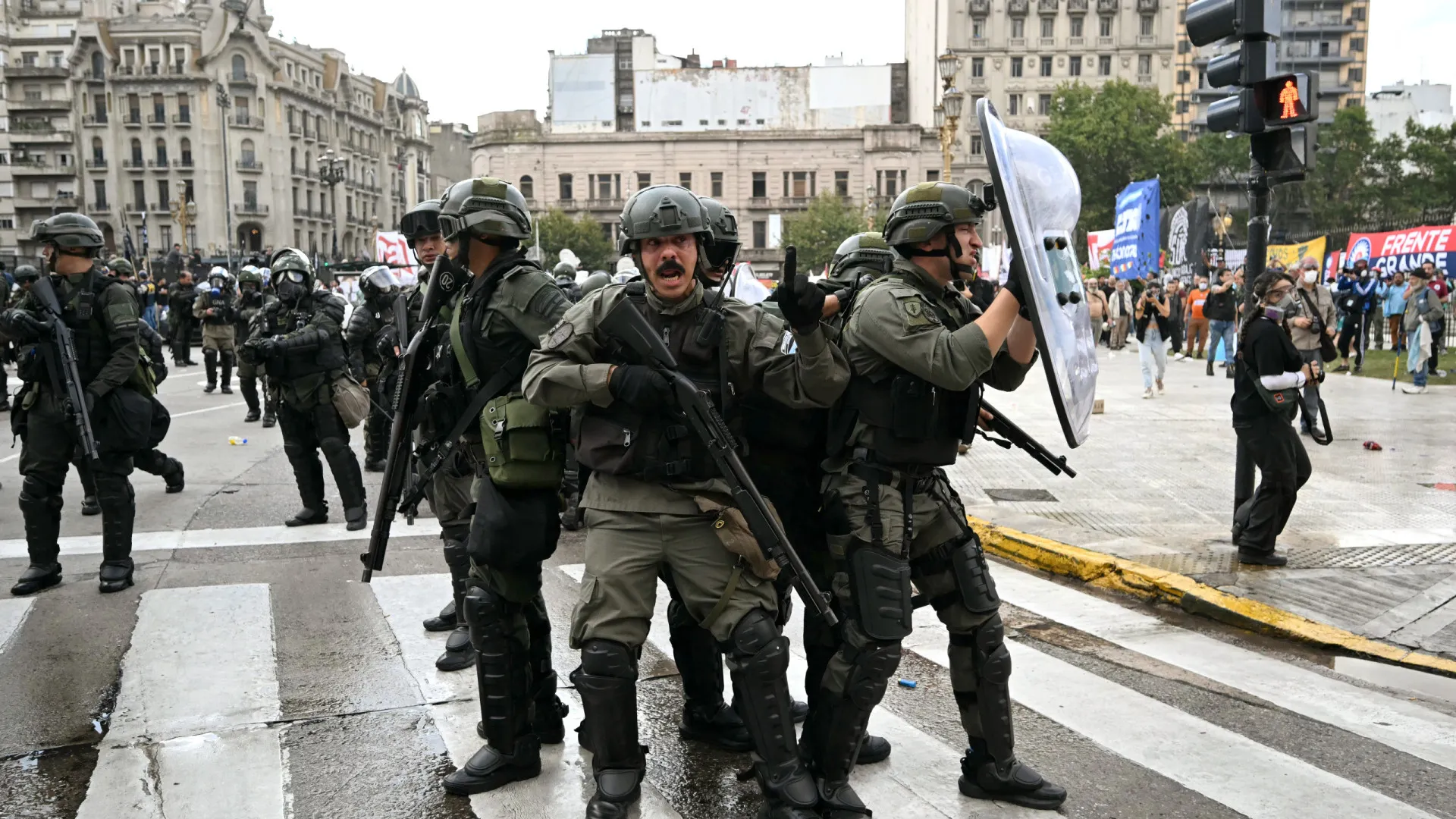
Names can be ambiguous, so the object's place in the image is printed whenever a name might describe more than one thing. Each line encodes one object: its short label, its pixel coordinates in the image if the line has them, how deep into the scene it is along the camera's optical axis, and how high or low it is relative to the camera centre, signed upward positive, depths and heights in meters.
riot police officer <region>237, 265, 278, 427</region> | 13.08 -0.59
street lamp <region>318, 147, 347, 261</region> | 44.38 +3.84
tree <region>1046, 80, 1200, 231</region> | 74.44 +7.06
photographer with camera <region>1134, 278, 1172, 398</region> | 15.95 -1.09
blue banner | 21.89 +0.42
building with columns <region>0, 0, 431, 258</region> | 78.06 +9.52
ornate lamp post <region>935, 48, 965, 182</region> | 20.16 +2.73
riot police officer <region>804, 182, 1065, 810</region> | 3.62 -0.74
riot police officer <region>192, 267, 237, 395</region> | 16.61 -0.75
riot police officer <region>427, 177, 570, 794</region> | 3.91 -0.69
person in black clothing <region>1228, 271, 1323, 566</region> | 6.86 -0.96
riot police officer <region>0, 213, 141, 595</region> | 6.60 -0.67
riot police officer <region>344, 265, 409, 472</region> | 9.30 -0.56
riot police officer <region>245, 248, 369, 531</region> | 8.38 -0.98
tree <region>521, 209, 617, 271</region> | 79.44 +1.76
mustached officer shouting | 3.52 -0.72
